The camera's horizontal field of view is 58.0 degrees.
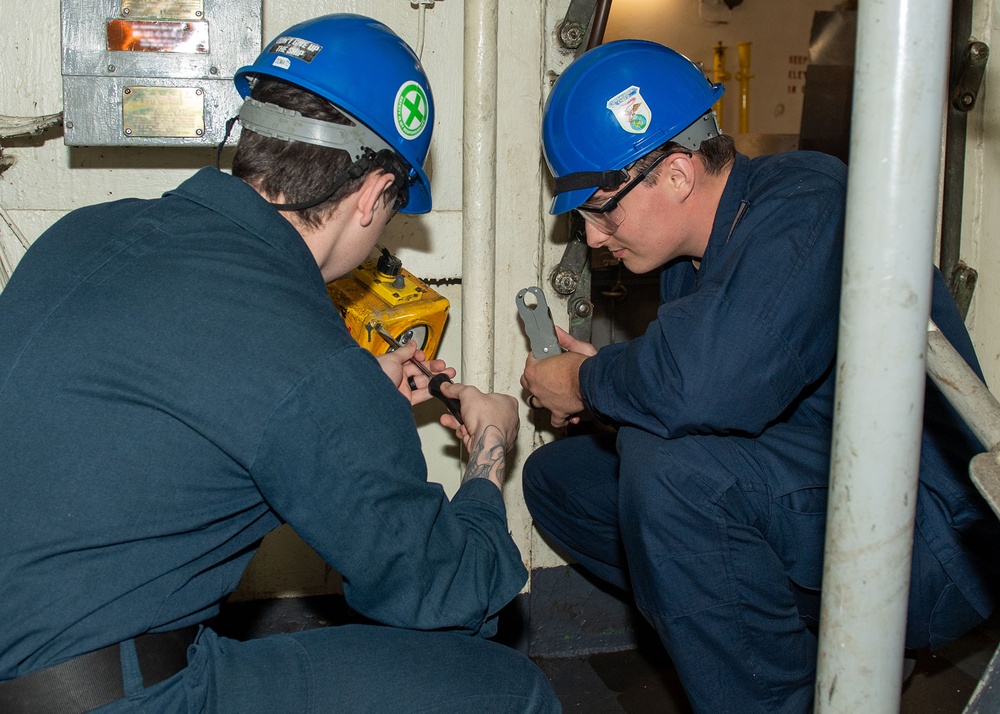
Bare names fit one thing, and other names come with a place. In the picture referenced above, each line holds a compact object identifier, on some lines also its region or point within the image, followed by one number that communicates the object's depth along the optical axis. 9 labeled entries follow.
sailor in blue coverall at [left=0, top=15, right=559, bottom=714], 1.10
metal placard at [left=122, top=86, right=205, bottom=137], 1.88
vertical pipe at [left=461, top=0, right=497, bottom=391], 1.96
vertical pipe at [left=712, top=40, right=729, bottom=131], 4.34
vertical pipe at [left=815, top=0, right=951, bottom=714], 0.77
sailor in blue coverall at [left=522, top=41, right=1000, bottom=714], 1.59
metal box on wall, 1.84
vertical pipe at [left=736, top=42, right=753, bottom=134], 4.38
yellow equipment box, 1.86
